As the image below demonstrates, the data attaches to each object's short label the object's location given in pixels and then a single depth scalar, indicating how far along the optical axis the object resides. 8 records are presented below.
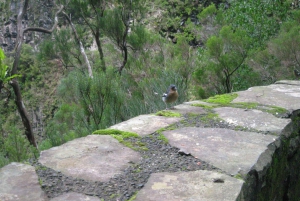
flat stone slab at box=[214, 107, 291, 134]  2.18
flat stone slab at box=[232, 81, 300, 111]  2.77
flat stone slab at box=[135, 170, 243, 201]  1.31
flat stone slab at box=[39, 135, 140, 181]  1.53
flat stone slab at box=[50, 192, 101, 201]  1.31
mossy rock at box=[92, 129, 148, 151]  1.88
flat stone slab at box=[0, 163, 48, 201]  1.30
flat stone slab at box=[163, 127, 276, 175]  1.63
